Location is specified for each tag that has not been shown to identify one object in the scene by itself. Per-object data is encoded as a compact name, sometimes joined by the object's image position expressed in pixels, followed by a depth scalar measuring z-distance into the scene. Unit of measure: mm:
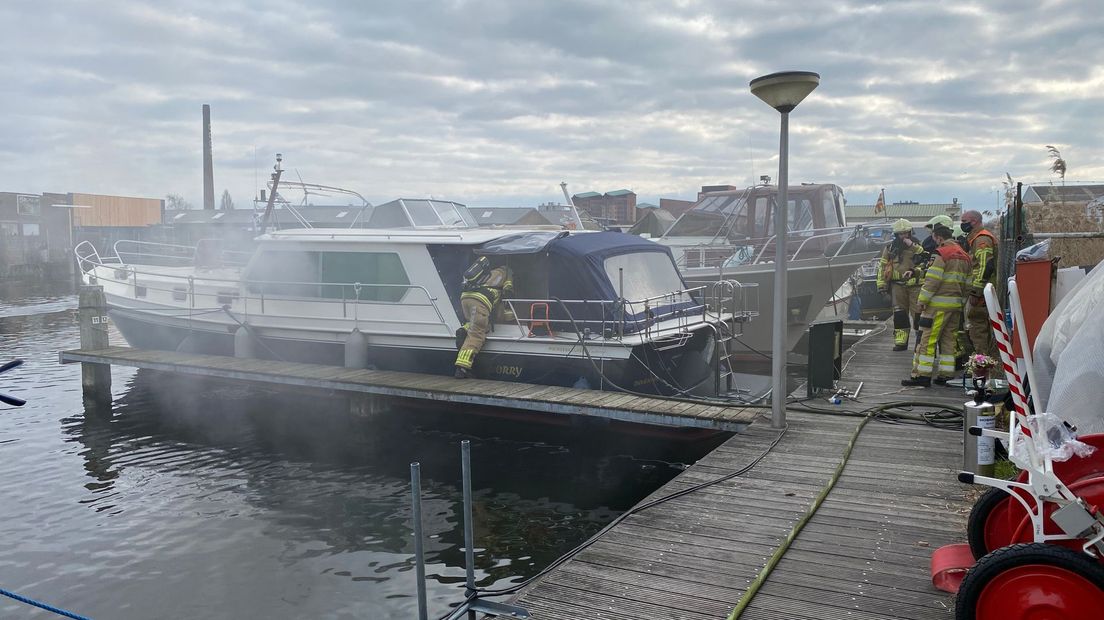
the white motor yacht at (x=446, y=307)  9797
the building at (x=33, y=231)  49719
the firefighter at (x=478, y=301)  9977
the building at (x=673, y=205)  51875
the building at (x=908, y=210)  58062
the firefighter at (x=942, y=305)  8531
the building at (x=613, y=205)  54375
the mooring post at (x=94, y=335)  12742
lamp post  6301
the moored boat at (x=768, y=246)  14258
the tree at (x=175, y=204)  76000
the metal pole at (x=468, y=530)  3785
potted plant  6141
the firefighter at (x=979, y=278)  8844
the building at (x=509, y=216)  48469
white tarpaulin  3104
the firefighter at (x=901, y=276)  11414
